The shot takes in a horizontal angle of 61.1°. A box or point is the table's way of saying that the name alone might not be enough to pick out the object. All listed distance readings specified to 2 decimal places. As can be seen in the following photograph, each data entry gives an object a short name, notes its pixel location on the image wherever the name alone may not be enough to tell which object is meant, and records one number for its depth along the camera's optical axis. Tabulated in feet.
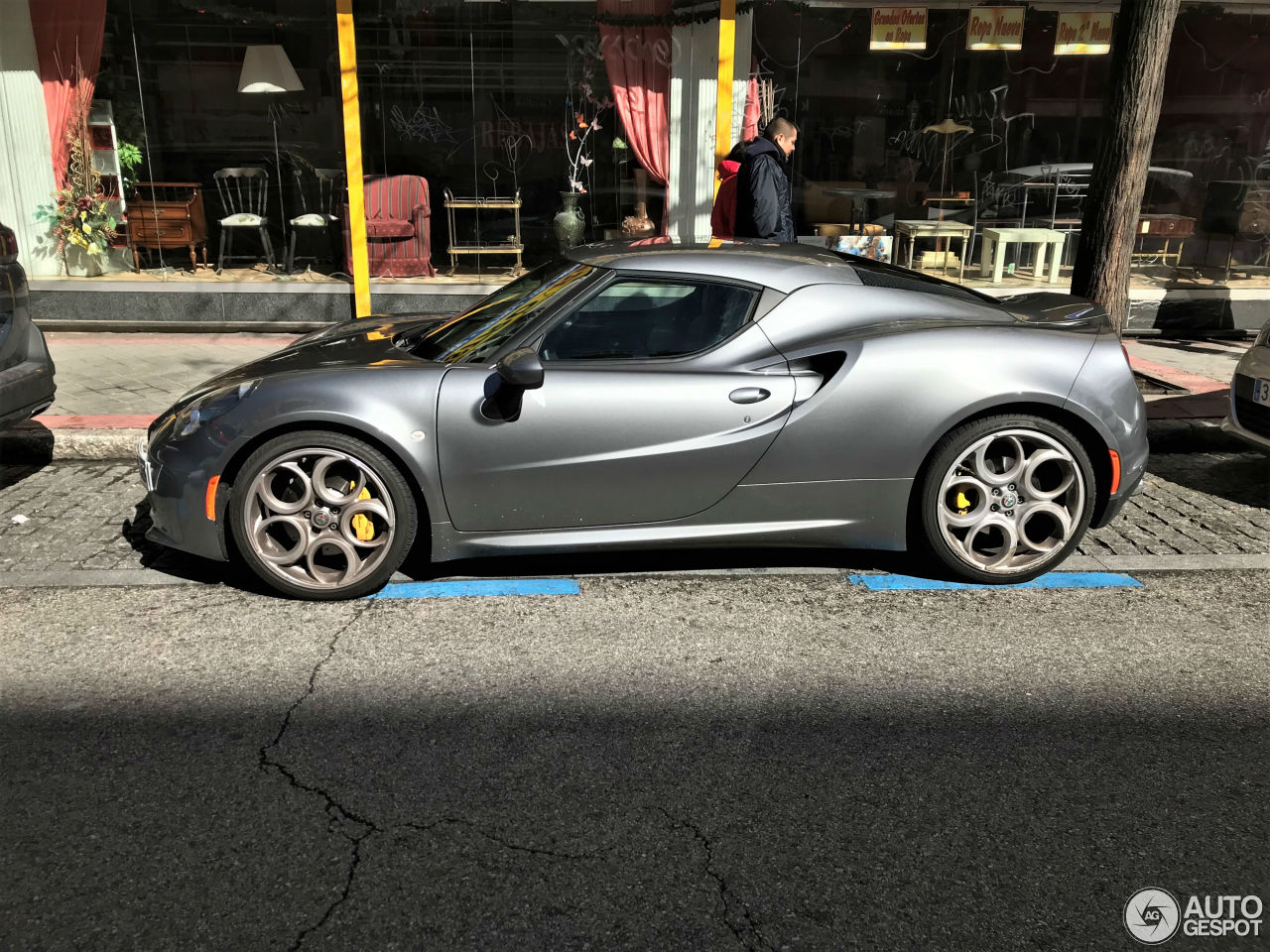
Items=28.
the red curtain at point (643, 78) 32.09
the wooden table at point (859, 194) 34.12
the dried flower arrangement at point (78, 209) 32.81
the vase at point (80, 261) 32.91
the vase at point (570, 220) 33.86
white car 18.92
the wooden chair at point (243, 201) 33.71
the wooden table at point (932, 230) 34.58
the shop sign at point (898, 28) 32.48
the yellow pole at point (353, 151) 30.78
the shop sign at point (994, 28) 32.73
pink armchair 32.91
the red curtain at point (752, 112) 32.48
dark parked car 18.10
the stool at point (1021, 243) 34.65
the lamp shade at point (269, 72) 32.42
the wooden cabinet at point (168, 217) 33.53
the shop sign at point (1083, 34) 32.96
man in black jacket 22.94
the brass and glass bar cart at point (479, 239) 33.53
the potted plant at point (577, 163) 32.91
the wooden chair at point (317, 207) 33.45
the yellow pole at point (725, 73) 31.19
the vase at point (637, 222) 33.86
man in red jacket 24.17
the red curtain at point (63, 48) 31.63
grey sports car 13.73
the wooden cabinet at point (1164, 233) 34.94
